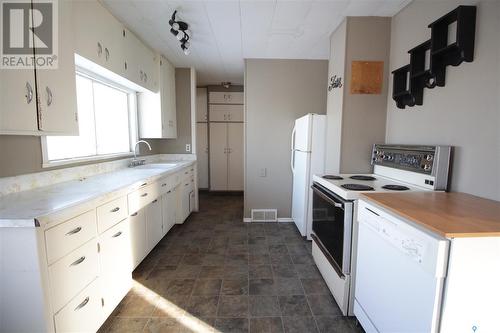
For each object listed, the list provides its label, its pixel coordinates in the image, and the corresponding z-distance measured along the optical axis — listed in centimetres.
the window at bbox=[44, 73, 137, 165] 201
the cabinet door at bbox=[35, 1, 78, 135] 138
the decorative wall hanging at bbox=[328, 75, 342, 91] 233
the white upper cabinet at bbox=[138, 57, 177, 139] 322
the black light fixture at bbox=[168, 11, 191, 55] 212
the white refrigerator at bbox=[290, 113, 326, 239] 274
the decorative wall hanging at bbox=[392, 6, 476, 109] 136
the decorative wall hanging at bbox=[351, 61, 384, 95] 219
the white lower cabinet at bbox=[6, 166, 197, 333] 104
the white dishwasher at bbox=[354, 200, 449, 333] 92
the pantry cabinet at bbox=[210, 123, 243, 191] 529
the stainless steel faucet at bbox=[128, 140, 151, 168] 297
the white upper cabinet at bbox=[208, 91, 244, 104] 522
